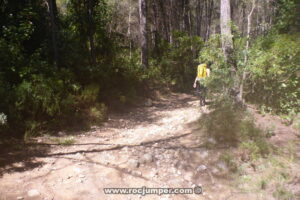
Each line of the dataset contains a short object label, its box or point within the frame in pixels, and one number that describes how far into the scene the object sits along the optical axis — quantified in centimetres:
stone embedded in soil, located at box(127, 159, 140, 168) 445
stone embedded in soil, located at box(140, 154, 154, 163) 465
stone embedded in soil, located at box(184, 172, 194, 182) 418
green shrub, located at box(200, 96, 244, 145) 515
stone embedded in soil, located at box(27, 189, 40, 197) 344
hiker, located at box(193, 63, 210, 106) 783
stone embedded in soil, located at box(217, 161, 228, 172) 435
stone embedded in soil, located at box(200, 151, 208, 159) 475
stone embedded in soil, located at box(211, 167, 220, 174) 432
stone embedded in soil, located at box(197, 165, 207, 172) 438
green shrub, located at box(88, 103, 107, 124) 685
